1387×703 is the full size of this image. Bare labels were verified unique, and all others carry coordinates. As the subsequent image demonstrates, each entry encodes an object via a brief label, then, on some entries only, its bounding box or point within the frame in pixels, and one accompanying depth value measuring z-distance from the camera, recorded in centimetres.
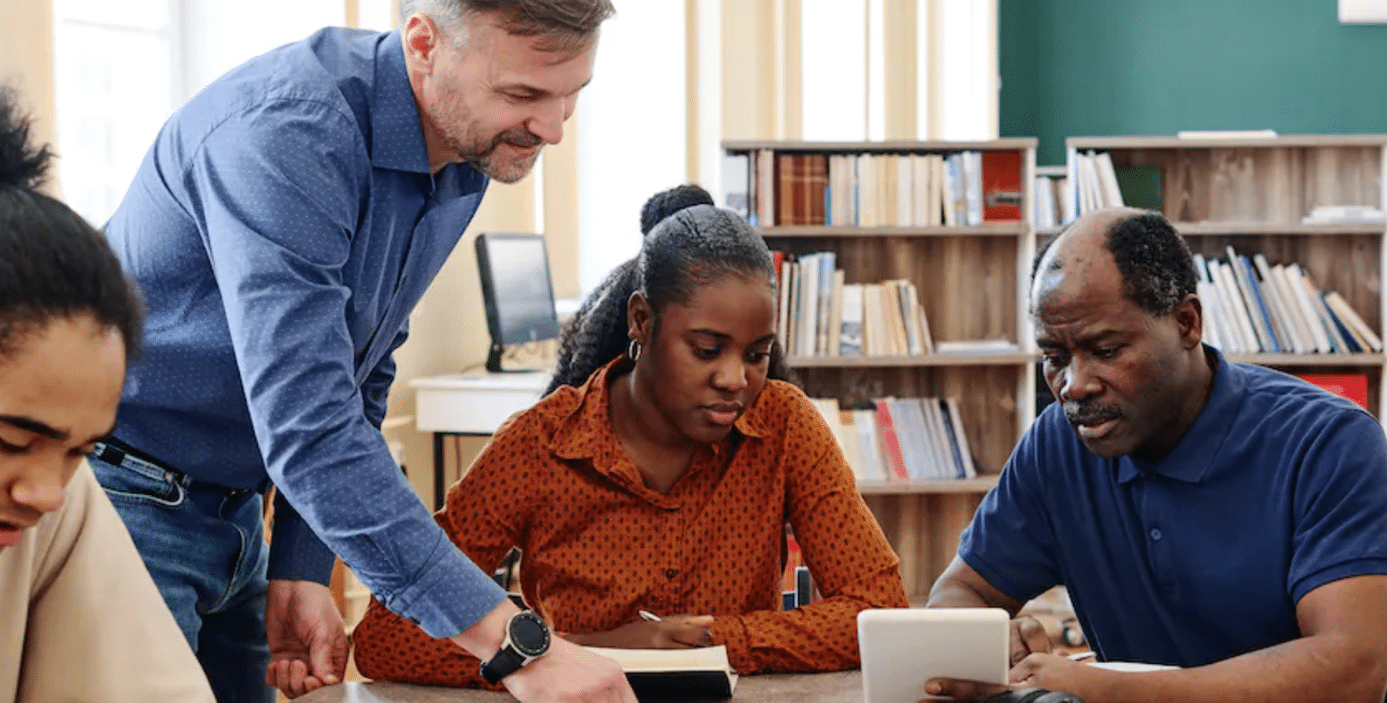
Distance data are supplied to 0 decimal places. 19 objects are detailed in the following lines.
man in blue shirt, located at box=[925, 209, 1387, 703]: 159
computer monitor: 487
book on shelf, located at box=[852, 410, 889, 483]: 452
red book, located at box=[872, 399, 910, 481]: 455
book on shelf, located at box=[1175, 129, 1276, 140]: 450
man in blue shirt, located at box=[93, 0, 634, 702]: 138
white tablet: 138
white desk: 471
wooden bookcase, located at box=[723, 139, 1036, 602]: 450
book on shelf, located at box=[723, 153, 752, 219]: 449
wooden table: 158
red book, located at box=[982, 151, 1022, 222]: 450
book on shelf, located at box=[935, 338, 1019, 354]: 448
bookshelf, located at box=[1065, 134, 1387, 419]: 459
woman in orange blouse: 184
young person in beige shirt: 94
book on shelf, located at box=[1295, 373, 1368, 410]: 456
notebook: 151
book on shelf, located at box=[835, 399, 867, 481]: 448
